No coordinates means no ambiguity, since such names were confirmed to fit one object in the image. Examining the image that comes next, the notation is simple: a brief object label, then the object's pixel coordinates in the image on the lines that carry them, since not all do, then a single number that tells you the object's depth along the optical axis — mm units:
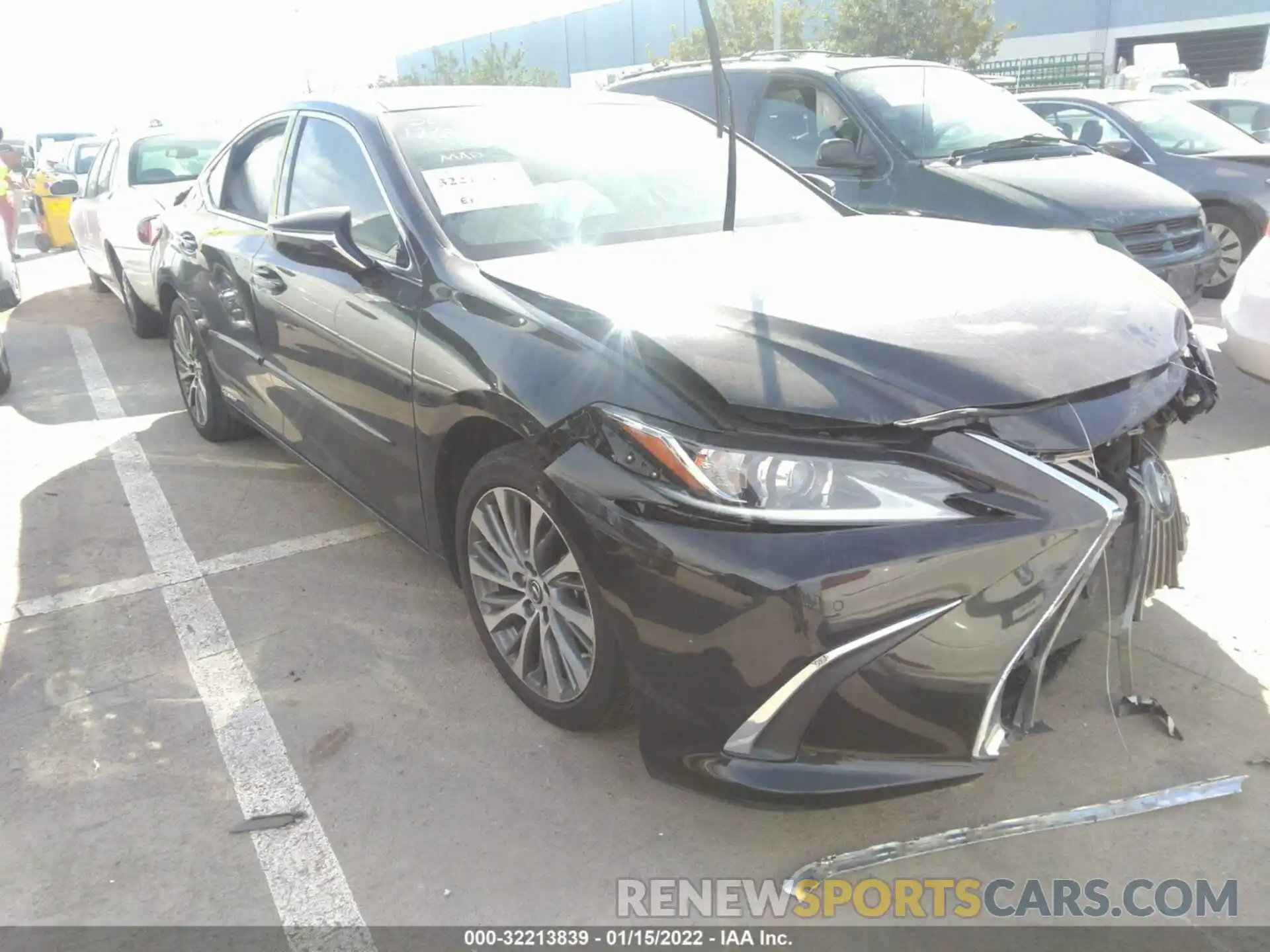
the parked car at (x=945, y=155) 5777
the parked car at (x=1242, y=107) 10148
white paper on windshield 3100
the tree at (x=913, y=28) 24828
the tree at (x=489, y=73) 39594
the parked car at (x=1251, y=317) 4480
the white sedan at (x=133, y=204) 7387
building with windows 31734
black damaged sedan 1977
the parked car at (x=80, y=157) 15281
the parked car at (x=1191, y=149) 7773
